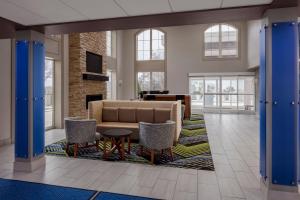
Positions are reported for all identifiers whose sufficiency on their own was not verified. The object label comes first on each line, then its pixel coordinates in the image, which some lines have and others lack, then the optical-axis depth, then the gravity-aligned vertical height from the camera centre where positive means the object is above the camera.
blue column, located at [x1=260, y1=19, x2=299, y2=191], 2.56 -0.05
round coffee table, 4.16 -0.78
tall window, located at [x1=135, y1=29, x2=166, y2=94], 13.34 +2.28
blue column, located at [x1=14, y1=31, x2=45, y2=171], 3.53 -0.02
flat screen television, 8.35 +1.40
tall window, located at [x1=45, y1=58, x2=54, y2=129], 7.06 +0.15
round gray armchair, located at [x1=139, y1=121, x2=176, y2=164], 3.97 -0.68
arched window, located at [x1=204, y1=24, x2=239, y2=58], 12.51 +3.22
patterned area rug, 4.01 -1.15
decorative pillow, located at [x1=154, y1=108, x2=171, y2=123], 5.61 -0.44
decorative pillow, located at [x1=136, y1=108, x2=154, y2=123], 5.73 -0.45
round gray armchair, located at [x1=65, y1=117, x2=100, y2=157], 4.39 -0.66
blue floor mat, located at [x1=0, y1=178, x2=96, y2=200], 2.73 -1.21
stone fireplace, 7.57 +0.75
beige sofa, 5.46 -0.40
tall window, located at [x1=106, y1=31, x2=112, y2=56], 11.69 +2.99
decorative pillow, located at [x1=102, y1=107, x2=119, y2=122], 5.95 -0.46
